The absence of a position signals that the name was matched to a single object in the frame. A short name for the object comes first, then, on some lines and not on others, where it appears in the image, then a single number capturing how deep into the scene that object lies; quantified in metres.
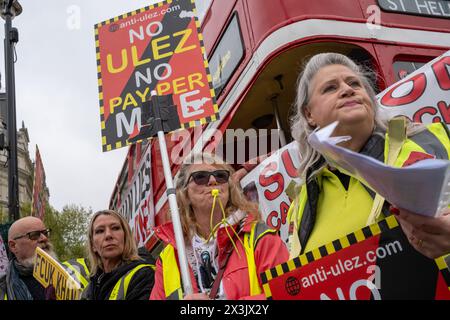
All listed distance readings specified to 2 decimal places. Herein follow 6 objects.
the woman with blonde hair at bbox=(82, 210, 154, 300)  2.59
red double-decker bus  4.49
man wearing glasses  3.29
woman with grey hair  1.35
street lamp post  5.91
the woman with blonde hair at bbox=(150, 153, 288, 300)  1.88
